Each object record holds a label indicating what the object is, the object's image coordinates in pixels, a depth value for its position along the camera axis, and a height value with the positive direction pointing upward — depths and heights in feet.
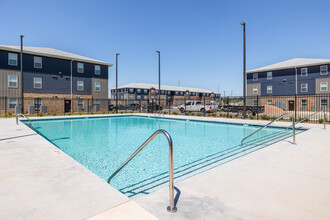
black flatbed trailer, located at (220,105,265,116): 69.05 -0.53
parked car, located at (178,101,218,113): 86.89 +0.35
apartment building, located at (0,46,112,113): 70.69 +12.24
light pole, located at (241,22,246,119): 49.20 +8.85
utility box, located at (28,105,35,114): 70.49 -0.46
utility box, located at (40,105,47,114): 73.72 -0.48
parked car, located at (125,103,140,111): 129.08 +1.20
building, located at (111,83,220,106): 186.19 +16.22
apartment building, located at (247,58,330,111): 94.27 +15.40
